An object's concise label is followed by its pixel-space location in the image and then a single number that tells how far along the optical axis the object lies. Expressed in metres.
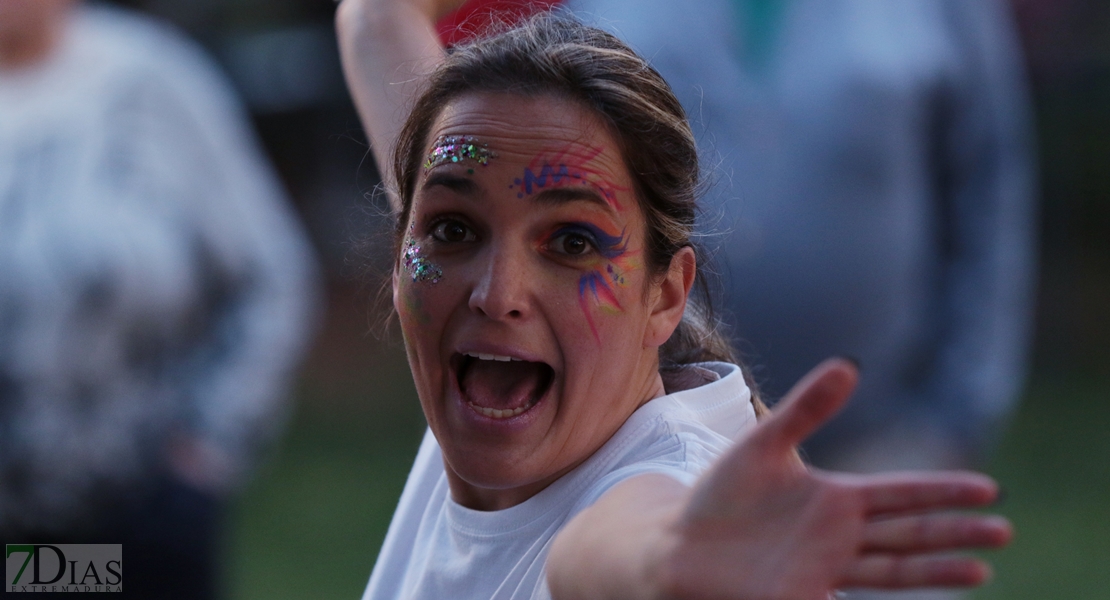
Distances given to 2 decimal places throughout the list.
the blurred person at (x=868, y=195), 7.41
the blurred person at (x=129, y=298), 7.47
